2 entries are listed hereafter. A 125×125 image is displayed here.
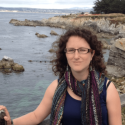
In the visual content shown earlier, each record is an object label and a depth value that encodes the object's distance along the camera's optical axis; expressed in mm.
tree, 63250
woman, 2203
